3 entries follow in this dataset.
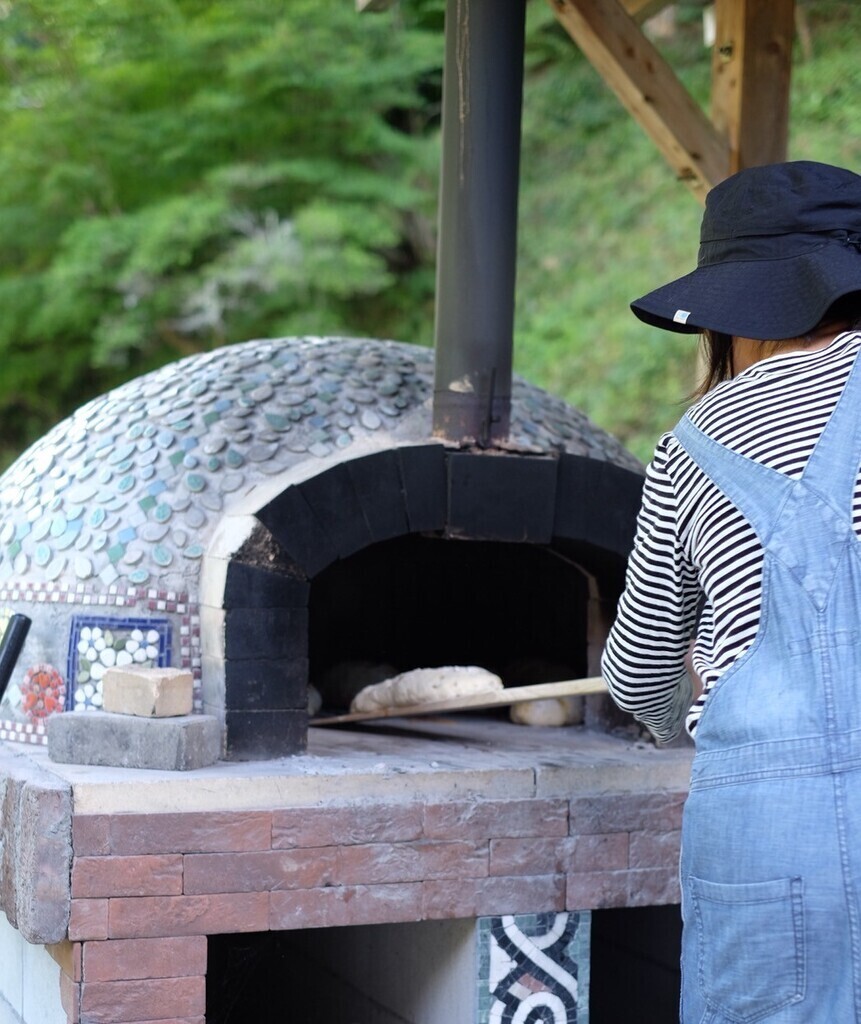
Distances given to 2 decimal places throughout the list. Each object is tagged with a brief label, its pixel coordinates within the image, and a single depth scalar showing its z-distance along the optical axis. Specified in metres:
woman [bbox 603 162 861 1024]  1.48
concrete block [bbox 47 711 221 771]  2.75
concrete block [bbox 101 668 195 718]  2.77
